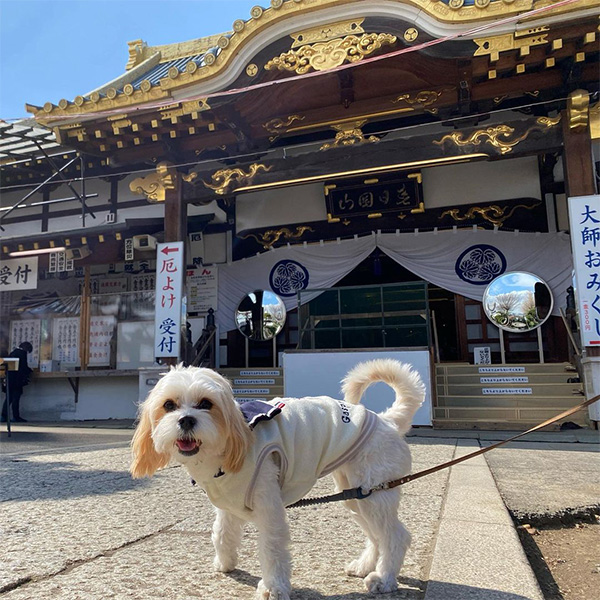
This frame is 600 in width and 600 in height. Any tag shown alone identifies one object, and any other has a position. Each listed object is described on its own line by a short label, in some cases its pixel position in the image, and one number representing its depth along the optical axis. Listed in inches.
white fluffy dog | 74.9
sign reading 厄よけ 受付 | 357.4
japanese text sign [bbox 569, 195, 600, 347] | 276.1
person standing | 420.5
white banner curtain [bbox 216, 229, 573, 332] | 401.4
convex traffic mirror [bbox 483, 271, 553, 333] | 404.2
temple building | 295.4
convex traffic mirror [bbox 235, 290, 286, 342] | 470.0
